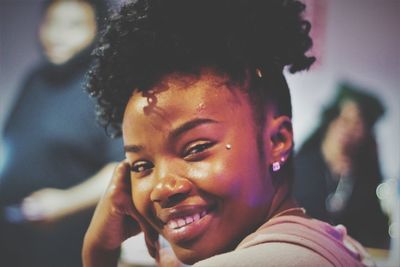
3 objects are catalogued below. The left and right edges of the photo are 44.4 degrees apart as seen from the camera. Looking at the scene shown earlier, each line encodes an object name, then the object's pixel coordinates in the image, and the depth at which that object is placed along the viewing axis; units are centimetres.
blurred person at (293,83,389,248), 164
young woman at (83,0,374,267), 92
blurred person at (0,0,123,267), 172
